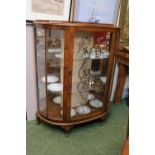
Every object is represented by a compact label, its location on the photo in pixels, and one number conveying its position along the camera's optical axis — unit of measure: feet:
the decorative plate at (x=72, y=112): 5.91
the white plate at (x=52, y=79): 5.59
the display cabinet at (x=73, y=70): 5.01
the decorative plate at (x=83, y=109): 6.12
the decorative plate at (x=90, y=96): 6.32
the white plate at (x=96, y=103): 6.42
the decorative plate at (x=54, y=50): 5.22
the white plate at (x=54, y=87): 5.62
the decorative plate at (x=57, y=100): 5.86
